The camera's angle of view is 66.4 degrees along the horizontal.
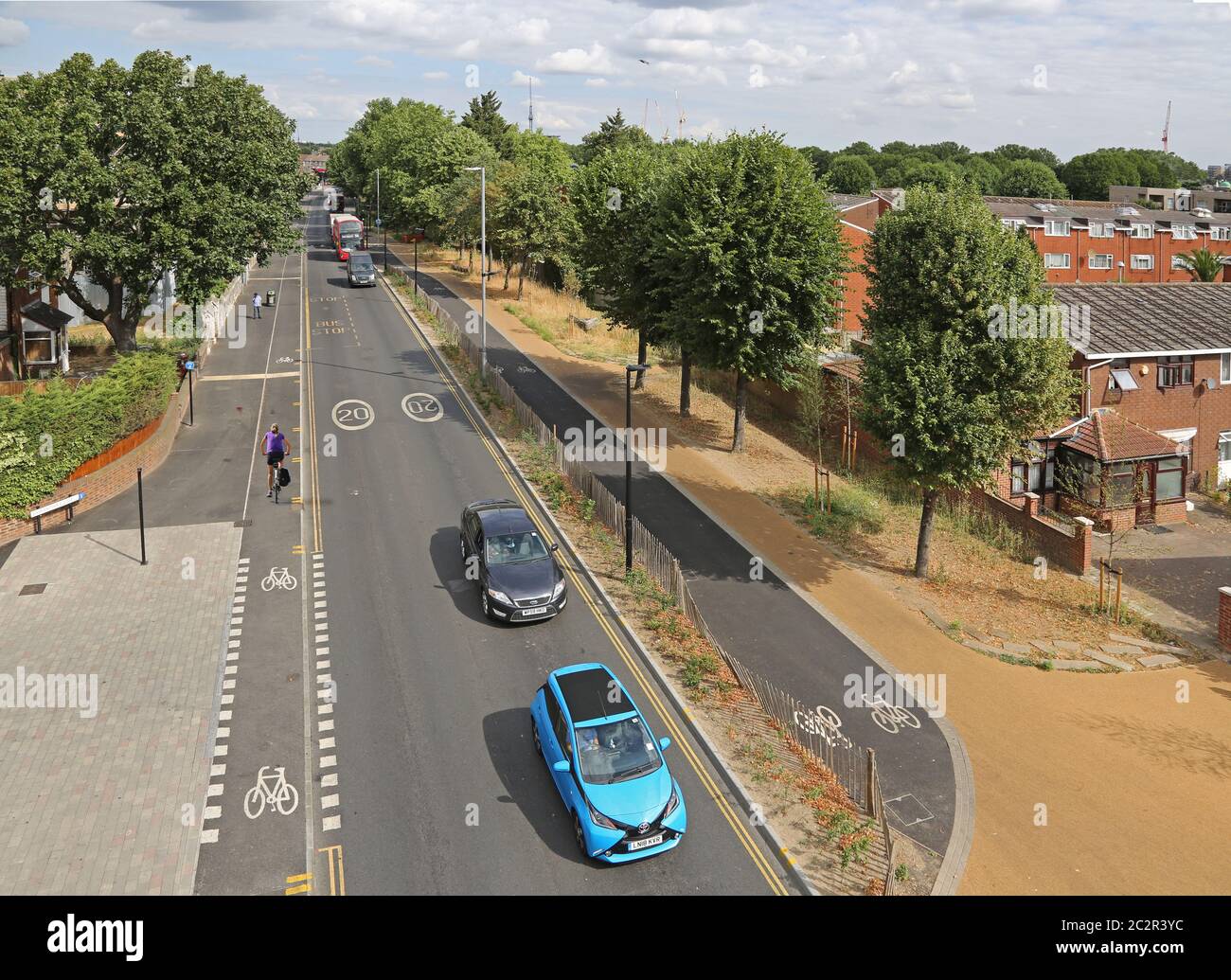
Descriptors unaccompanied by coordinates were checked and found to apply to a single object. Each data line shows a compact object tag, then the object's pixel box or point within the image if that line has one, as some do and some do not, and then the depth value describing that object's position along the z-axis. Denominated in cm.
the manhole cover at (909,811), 1547
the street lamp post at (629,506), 2261
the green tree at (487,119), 11288
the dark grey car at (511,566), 2089
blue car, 1379
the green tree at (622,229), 3762
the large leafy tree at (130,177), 3203
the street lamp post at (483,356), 4075
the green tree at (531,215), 5909
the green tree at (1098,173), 14238
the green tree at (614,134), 10662
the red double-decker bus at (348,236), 7988
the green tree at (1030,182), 13625
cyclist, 2811
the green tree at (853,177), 14738
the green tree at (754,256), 3119
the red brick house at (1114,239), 7612
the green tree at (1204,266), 5572
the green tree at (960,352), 2312
